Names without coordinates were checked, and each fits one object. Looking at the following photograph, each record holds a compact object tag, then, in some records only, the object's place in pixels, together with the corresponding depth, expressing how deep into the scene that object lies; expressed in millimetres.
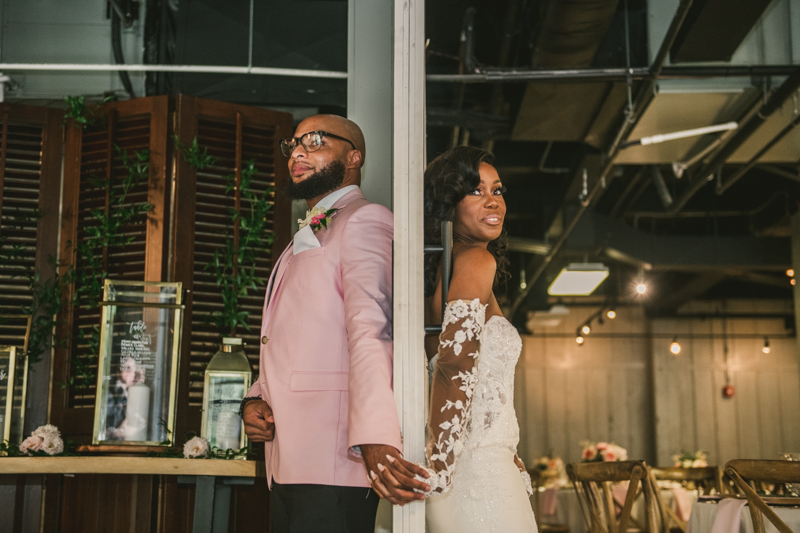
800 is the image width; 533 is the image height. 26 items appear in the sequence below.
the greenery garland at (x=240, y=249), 3711
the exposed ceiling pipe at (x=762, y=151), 5329
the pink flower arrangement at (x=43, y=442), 2990
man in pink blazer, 1799
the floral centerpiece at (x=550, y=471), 8867
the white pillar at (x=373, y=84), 3096
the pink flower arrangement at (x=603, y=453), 7789
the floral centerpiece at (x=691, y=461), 8820
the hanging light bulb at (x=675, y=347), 11252
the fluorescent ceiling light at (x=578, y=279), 7988
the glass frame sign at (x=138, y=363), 3045
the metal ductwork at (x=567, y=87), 4211
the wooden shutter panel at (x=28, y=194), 3801
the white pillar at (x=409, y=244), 1811
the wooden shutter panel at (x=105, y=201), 3643
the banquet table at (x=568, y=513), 8188
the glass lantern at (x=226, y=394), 3186
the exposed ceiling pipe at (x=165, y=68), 4199
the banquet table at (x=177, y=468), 2773
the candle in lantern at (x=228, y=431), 3182
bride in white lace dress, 1953
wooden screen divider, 3662
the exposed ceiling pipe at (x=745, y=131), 4750
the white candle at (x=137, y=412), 3045
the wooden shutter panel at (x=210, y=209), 3688
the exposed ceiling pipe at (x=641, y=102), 4117
